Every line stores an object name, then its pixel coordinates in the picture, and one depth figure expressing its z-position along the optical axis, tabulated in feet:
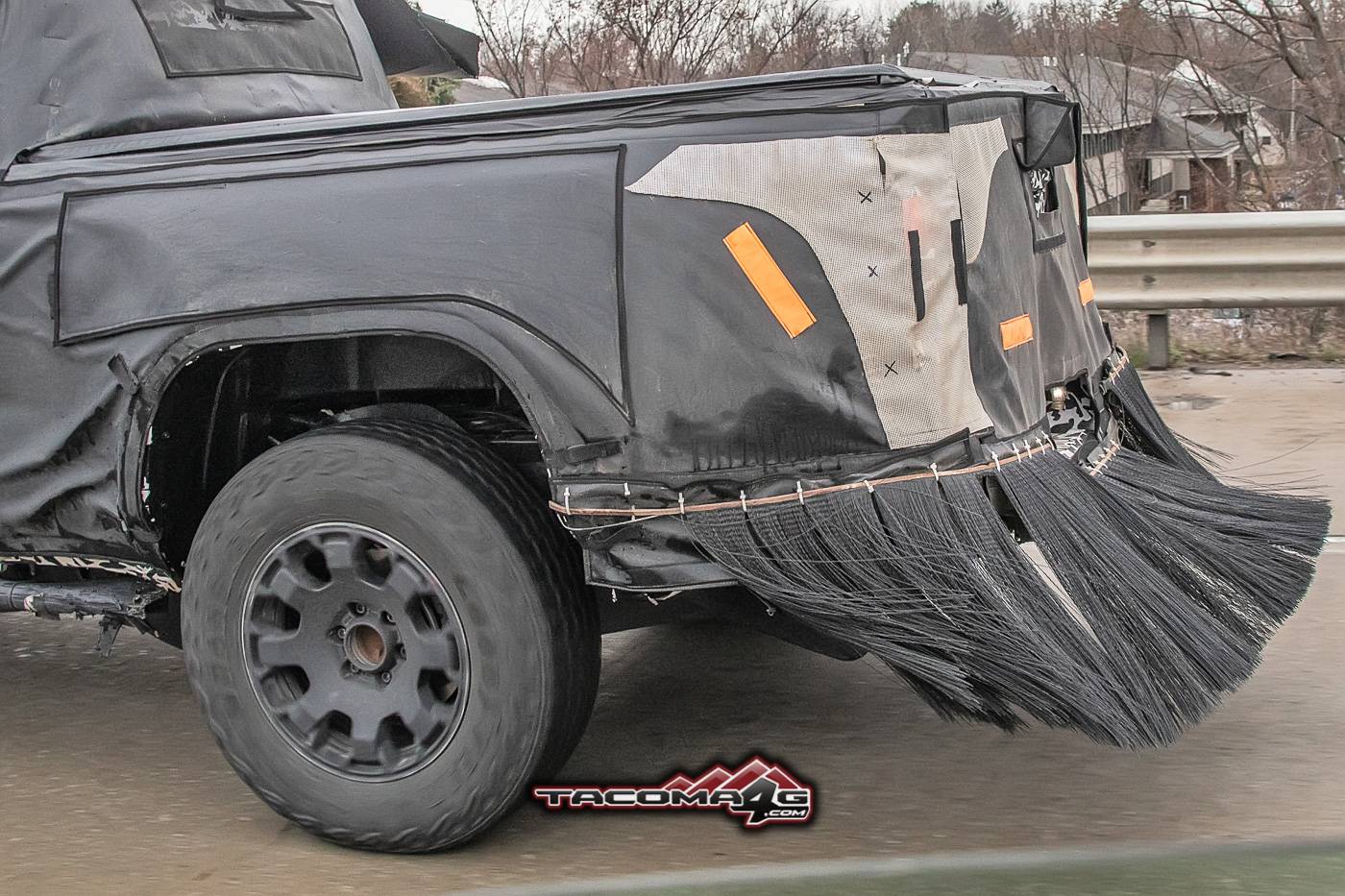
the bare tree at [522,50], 50.01
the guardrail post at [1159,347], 28.99
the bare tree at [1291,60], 47.42
